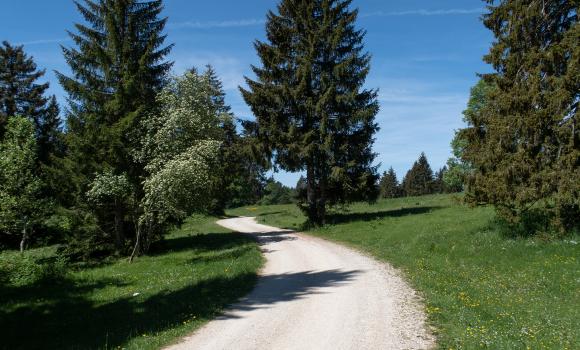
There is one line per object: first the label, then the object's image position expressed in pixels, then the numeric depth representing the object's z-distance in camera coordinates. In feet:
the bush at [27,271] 59.47
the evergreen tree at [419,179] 407.64
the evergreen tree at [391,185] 429.54
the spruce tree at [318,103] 96.89
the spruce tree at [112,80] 77.66
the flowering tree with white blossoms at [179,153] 73.41
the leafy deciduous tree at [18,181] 88.94
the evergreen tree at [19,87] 130.62
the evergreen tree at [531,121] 49.57
